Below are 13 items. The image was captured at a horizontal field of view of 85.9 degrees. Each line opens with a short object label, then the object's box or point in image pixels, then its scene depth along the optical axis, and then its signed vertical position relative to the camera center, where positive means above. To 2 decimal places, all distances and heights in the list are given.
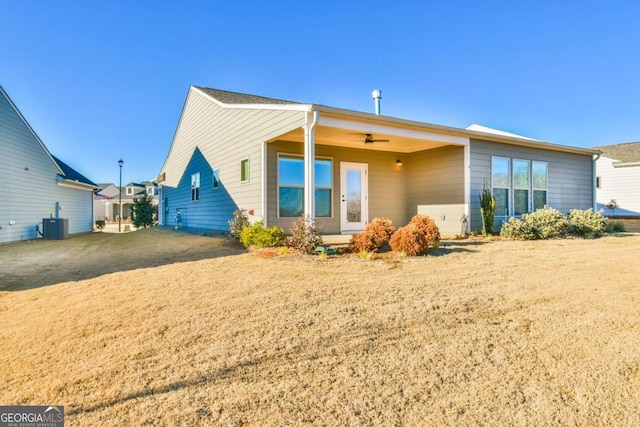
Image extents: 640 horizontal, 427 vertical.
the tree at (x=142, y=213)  23.05 +0.14
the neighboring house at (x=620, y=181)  20.16 +1.91
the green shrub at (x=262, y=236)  7.55 -0.50
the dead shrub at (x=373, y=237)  6.69 -0.46
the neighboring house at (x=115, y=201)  37.51 +1.56
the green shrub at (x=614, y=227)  10.82 -0.46
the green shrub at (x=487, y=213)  9.59 +0.01
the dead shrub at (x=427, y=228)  6.79 -0.29
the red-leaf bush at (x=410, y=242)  6.25 -0.52
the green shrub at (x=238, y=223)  9.10 -0.22
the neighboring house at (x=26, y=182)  11.04 +1.28
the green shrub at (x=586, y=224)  9.45 -0.30
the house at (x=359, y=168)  8.63 +1.43
